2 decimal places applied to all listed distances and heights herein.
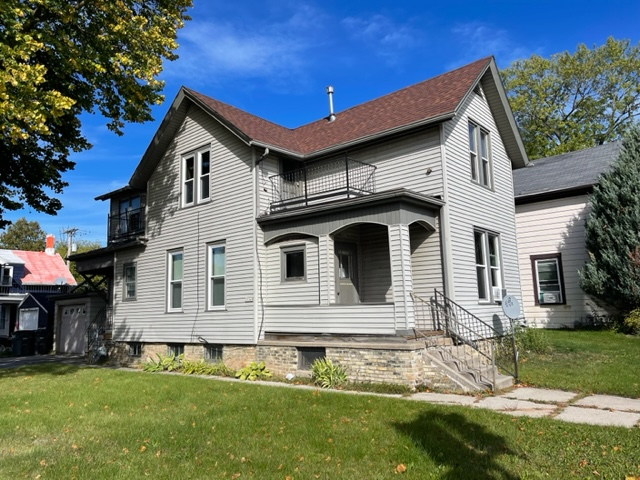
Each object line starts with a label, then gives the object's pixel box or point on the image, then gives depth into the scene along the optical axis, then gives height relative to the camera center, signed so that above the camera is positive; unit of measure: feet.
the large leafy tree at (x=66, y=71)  34.06 +21.17
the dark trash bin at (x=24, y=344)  76.18 -4.12
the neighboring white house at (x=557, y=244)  55.57 +6.69
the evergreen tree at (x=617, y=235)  48.55 +6.58
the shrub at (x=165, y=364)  48.08 -5.10
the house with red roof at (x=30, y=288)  95.35 +7.16
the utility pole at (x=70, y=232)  163.54 +30.34
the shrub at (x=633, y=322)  47.16 -2.33
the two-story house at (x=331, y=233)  37.01 +6.67
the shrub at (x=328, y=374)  34.99 -4.80
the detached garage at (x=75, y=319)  68.07 -0.43
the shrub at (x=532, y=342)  41.52 -3.47
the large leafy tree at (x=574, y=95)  104.88 +46.15
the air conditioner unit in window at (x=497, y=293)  44.78 +0.84
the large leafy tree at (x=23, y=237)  197.06 +32.78
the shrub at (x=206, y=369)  43.25 -5.18
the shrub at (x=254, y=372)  40.45 -5.18
